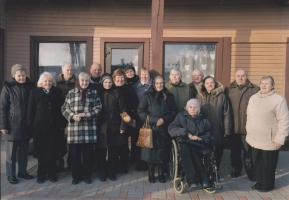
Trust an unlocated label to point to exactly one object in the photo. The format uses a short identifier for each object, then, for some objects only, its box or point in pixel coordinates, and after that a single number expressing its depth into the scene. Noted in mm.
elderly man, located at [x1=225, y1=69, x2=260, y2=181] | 4965
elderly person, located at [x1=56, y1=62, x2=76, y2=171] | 5051
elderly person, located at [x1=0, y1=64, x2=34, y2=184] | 4539
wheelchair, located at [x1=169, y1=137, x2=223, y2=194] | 4270
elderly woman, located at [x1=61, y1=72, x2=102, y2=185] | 4500
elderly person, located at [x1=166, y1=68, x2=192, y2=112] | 5117
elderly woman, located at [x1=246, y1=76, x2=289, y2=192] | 4266
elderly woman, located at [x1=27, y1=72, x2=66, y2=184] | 4520
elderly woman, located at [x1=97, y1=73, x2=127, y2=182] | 4719
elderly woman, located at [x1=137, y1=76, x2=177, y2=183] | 4656
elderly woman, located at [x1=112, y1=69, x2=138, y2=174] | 4938
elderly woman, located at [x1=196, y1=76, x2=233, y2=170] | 4844
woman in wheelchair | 4230
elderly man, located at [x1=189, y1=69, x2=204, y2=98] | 5314
